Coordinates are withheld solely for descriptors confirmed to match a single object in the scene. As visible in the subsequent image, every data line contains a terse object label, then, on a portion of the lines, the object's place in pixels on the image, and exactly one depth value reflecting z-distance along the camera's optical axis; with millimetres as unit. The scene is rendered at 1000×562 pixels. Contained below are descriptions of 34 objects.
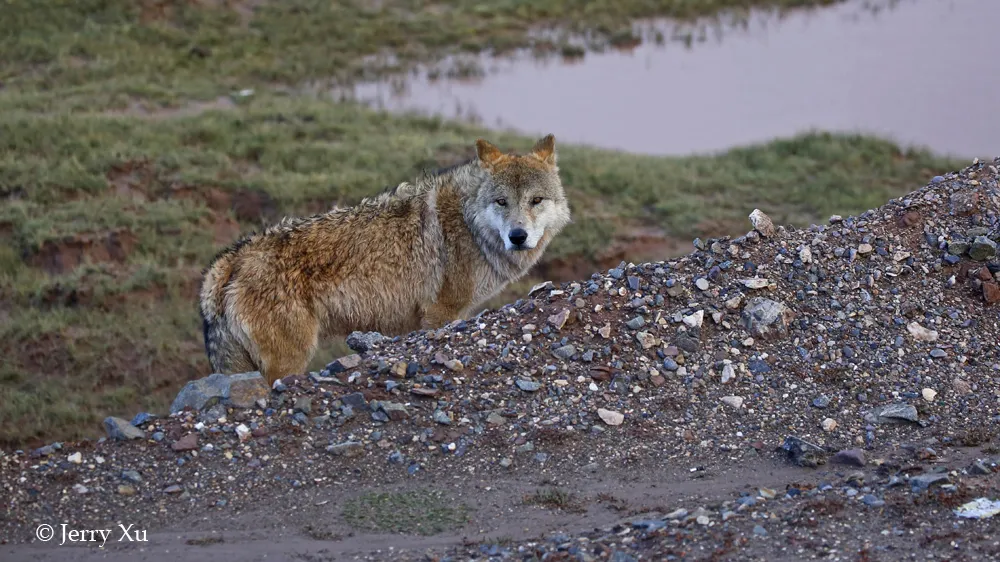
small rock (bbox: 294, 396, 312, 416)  14289
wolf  16516
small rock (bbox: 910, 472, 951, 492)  11453
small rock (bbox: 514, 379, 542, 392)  14686
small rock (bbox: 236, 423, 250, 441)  13828
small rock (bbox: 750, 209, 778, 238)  16812
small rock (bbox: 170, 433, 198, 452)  13547
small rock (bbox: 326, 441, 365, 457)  13555
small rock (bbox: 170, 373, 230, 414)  14352
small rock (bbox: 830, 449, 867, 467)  12727
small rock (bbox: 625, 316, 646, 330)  15539
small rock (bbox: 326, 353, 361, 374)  15187
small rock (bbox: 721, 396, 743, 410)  14336
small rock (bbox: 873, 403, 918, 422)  13805
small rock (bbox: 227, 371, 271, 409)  14391
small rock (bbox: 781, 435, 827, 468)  12852
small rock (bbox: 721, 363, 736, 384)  14766
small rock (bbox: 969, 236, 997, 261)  16453
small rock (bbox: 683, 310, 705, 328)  15523
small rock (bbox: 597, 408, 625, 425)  14078
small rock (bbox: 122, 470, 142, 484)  13109
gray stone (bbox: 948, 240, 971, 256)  16594
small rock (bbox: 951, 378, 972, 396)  14477
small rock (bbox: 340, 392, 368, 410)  14414
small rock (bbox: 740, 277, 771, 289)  15929
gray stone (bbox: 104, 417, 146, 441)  13758
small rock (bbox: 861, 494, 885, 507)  11273
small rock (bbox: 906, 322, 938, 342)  15492
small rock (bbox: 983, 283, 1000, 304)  16141
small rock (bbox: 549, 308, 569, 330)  15547
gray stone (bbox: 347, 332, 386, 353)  16375
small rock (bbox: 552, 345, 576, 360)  15250
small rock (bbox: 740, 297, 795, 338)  15516
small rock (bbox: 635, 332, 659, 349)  15281
